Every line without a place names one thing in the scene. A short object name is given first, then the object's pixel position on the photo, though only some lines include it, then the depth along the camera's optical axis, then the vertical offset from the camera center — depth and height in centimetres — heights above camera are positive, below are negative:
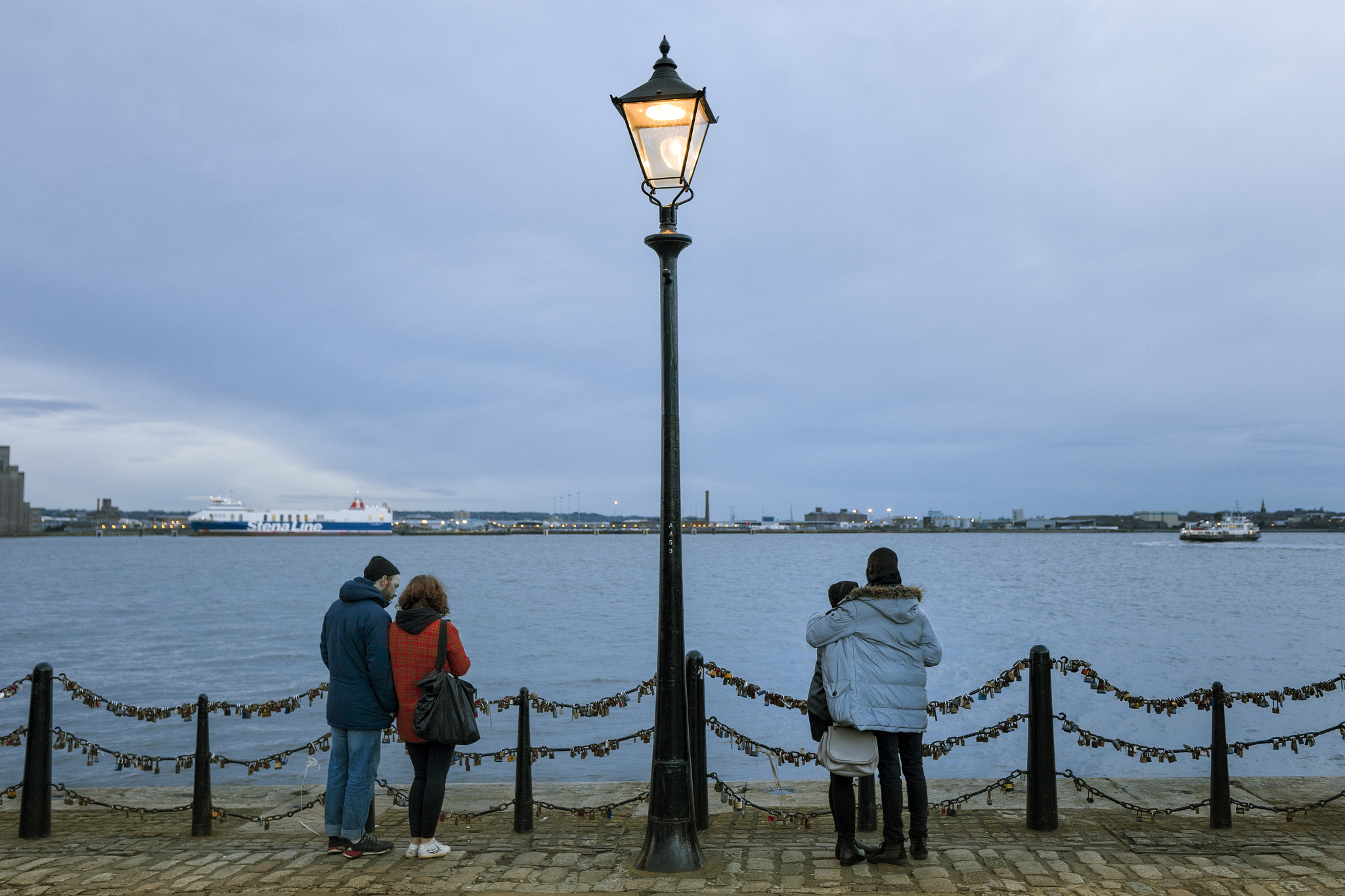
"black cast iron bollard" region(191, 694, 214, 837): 762 -234
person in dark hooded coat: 654 -136
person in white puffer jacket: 612 -107
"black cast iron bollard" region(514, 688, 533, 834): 745 -229
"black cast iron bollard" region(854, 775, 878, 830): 724 -239
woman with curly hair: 650 -107
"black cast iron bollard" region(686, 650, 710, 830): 737 -180
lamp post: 618 -43
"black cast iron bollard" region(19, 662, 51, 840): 753 -215
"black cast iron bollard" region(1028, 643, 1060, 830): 711 -193
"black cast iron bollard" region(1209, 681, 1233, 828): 721 -224
